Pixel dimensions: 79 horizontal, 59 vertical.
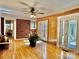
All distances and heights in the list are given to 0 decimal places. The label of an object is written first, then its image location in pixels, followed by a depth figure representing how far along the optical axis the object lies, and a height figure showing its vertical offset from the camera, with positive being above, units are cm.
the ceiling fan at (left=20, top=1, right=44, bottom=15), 282 +100
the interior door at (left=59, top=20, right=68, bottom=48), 343 -35
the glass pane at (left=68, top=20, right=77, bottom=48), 305 -25
